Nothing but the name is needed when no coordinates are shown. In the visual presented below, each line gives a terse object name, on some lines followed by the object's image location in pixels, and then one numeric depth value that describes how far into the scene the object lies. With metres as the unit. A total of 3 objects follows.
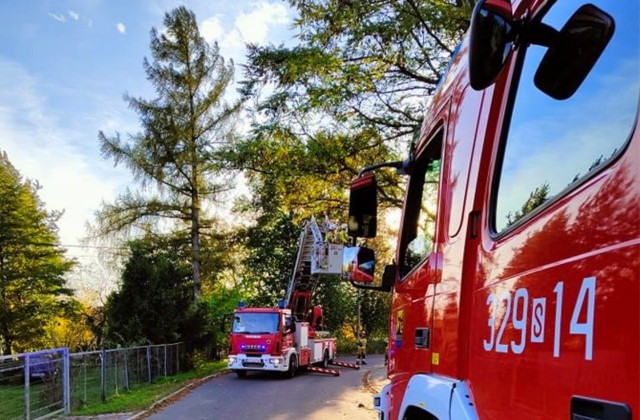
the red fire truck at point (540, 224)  1.38
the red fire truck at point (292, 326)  19.58
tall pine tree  30.39
